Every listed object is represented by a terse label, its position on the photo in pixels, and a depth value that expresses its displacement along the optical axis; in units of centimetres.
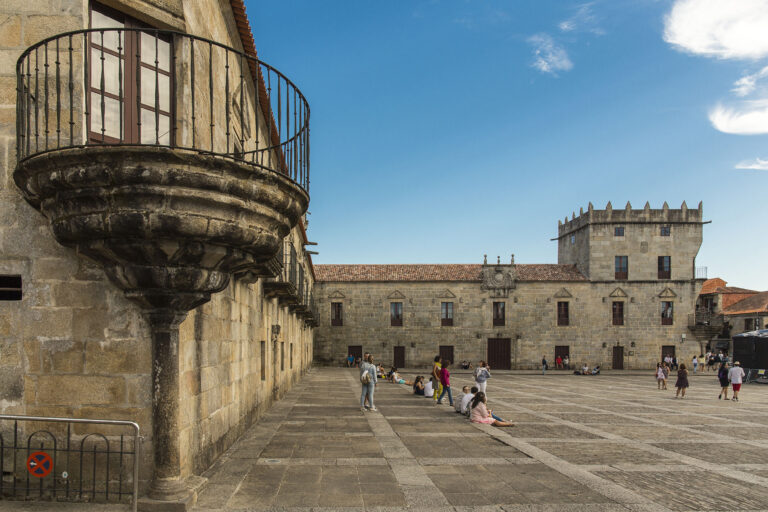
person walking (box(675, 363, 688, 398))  1767
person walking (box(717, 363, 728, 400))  1819
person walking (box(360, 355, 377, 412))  1299
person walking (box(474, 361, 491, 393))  1406
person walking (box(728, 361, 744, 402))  1741
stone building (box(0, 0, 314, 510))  470
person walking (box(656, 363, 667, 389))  2140
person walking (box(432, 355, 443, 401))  1512
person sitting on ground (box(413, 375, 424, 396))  1730
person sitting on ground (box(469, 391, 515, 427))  1128
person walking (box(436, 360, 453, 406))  1459
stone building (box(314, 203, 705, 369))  3572
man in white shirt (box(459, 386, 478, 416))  1244
